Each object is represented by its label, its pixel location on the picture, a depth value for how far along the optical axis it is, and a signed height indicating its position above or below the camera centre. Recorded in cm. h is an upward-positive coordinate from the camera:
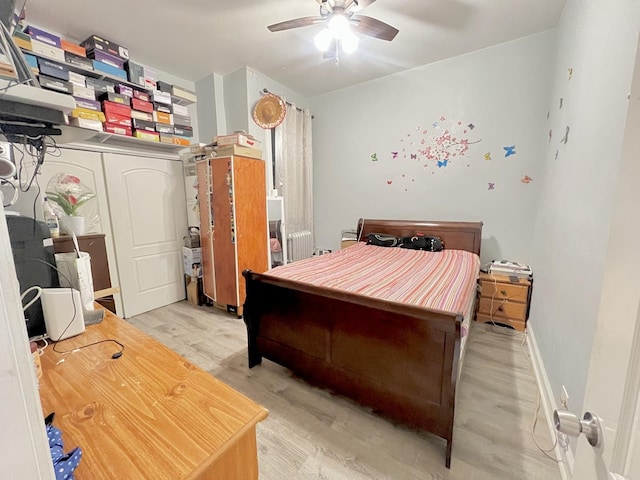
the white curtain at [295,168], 368 +43
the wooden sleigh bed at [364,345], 129 -83
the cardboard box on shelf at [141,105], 265 +94
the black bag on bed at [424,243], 303 -52
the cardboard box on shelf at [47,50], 204 +115
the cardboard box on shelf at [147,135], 268 +65
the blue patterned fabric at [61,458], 52 -52
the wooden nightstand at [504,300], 255 -99
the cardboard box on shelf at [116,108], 247 +85
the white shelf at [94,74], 209 +111
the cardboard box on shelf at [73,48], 220 +126
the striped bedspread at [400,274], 164 -59
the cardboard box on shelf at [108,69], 239 +118
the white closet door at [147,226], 277 -28
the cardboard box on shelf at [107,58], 238 +127
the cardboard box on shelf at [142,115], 265 +84
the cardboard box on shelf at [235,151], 271 +49
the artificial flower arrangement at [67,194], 191 +5
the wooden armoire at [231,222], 275 -24
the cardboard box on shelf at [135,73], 260 +123
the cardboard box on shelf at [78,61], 223 +117
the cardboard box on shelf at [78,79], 225 +102
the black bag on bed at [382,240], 327 -51
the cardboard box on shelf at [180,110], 299 +99
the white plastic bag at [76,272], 118 -31
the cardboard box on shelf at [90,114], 228 +75
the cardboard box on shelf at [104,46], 237 +138
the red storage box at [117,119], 248 +75
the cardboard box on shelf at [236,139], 274 +61
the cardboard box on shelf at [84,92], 227 +92
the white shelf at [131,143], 255 +59
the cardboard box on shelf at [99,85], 238 +102
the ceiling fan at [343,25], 187 +124
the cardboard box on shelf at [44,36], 204 +126
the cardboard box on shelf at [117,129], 247 +66
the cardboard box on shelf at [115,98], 248 +95
